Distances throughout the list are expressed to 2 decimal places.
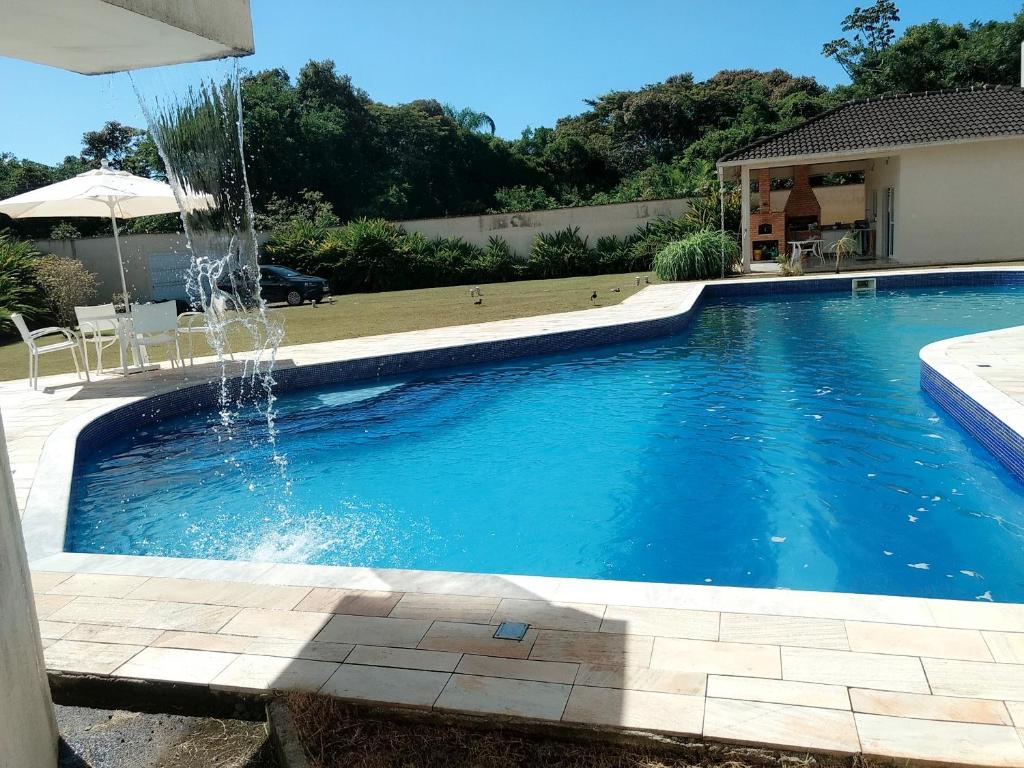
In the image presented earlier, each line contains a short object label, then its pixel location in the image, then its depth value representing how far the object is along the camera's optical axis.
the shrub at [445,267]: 23.52
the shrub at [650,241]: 21.66
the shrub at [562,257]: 22.88
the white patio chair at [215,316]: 10.10
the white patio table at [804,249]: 16.48
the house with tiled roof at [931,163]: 16.66
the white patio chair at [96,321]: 9.48
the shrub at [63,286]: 17.84
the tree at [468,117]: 45.03
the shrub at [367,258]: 23.12
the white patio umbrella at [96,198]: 9.41
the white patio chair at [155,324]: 9.19
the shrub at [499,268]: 23.38
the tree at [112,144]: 41.12
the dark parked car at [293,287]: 19.62
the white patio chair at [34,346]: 8.94
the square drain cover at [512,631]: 2.87
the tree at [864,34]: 42.16
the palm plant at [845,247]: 16.84
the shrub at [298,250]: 23.22
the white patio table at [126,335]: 9.50
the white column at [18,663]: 2.12
